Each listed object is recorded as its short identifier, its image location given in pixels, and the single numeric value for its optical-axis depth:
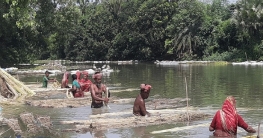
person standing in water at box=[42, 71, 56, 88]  23.79
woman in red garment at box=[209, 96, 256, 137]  10.38
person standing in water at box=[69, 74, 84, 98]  19.39
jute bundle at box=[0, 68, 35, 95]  19.79
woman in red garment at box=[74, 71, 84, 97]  19.45
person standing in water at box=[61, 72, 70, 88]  22.43
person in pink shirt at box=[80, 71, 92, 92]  20.38
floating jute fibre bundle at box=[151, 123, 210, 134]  12.21
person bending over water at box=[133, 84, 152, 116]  13.05
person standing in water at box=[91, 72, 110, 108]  15.70
